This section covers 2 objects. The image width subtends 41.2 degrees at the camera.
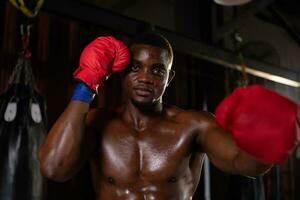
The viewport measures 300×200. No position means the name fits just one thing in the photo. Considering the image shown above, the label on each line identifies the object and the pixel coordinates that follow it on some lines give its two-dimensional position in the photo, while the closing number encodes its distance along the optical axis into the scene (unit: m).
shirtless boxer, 1.39
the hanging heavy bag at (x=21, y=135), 2.05
